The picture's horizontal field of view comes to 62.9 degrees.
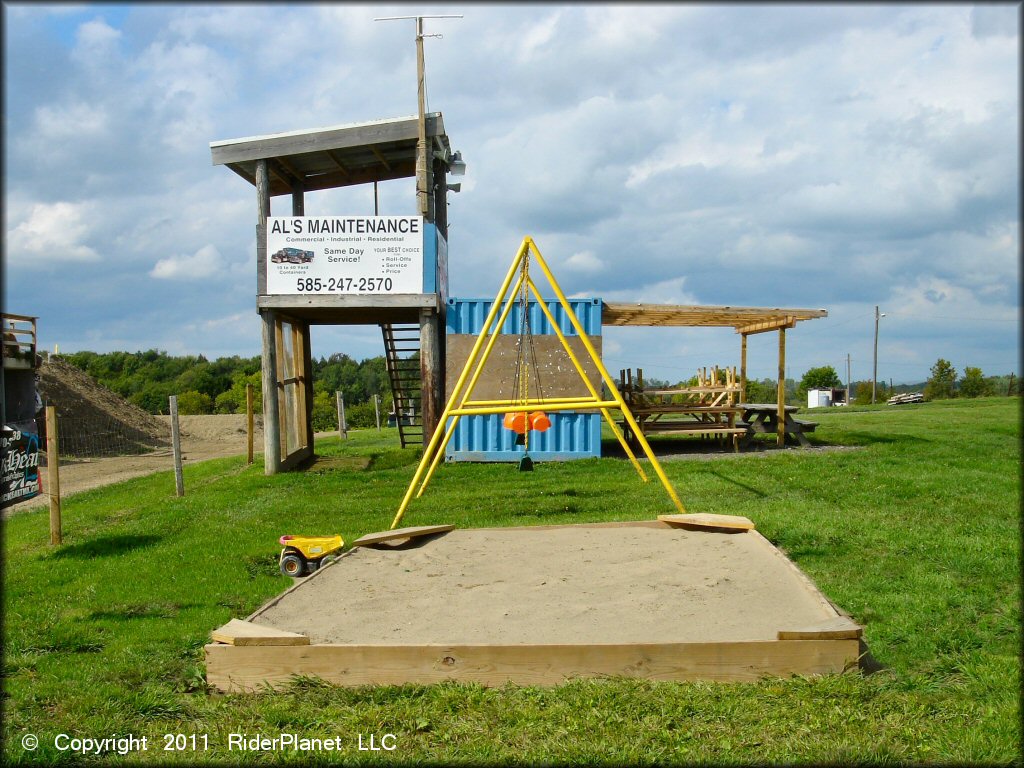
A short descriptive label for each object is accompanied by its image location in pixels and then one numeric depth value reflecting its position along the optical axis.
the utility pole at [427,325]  13.95
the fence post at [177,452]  12.05
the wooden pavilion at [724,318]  14.66
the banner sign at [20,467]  9.22
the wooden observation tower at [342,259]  14.01
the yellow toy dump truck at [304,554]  7.35
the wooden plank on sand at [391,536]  7.16
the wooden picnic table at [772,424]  15.88
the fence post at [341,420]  24.73
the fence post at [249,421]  16.48
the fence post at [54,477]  8.80
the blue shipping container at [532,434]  14.60
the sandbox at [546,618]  4.43
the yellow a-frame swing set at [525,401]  7.78
